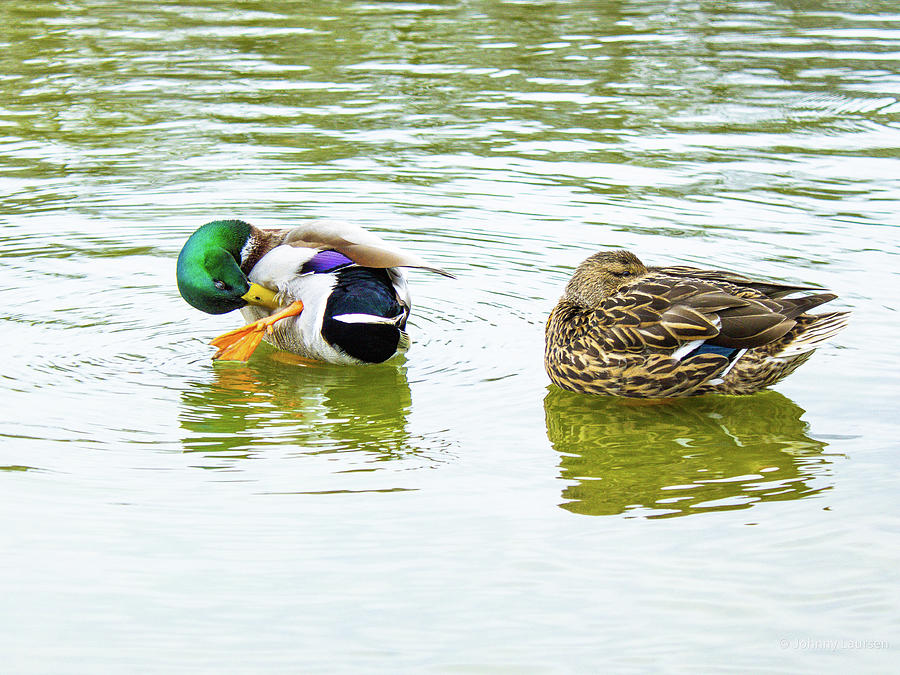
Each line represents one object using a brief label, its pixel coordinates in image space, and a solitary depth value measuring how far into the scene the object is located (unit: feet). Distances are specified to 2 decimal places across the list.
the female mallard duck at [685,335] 34.68
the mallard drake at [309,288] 37.88
